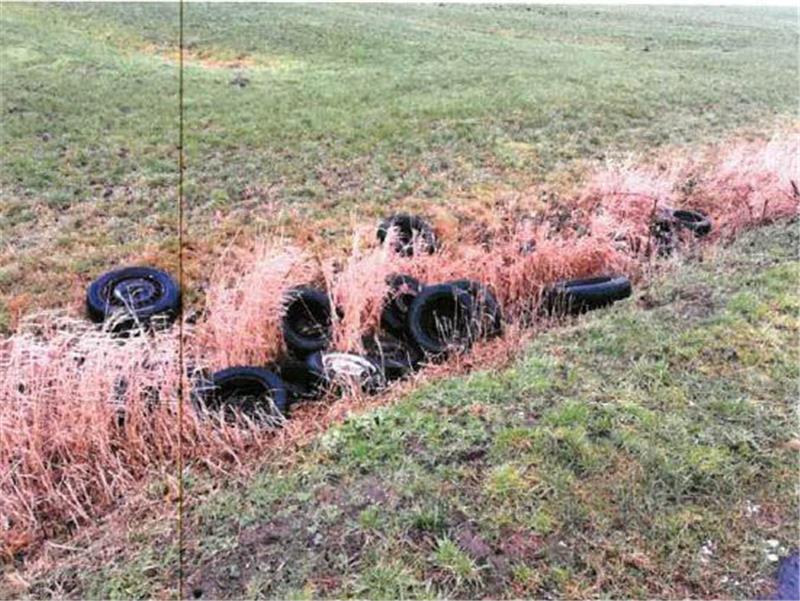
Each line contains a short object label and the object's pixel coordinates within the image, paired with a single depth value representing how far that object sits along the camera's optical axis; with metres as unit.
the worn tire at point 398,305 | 5.93
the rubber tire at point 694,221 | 8.02
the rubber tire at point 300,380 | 5.06
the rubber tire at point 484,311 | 5.70
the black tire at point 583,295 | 6.22
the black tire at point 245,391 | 4.76
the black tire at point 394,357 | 5.29
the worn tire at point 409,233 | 7.18
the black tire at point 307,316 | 5.75
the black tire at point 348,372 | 5.01
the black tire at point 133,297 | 5.80
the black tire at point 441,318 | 5.61
